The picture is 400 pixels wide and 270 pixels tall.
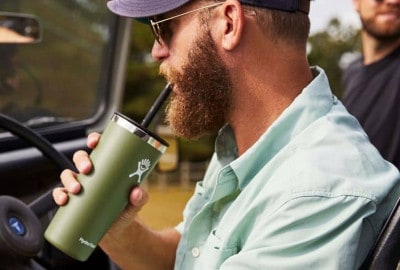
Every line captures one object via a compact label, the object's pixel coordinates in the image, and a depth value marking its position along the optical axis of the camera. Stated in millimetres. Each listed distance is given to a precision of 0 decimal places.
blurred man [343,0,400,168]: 2801
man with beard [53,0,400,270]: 1385
